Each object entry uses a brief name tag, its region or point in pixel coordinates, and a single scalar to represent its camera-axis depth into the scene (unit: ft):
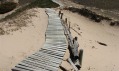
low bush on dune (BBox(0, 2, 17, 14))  116.31
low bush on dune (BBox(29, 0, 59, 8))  116.89
